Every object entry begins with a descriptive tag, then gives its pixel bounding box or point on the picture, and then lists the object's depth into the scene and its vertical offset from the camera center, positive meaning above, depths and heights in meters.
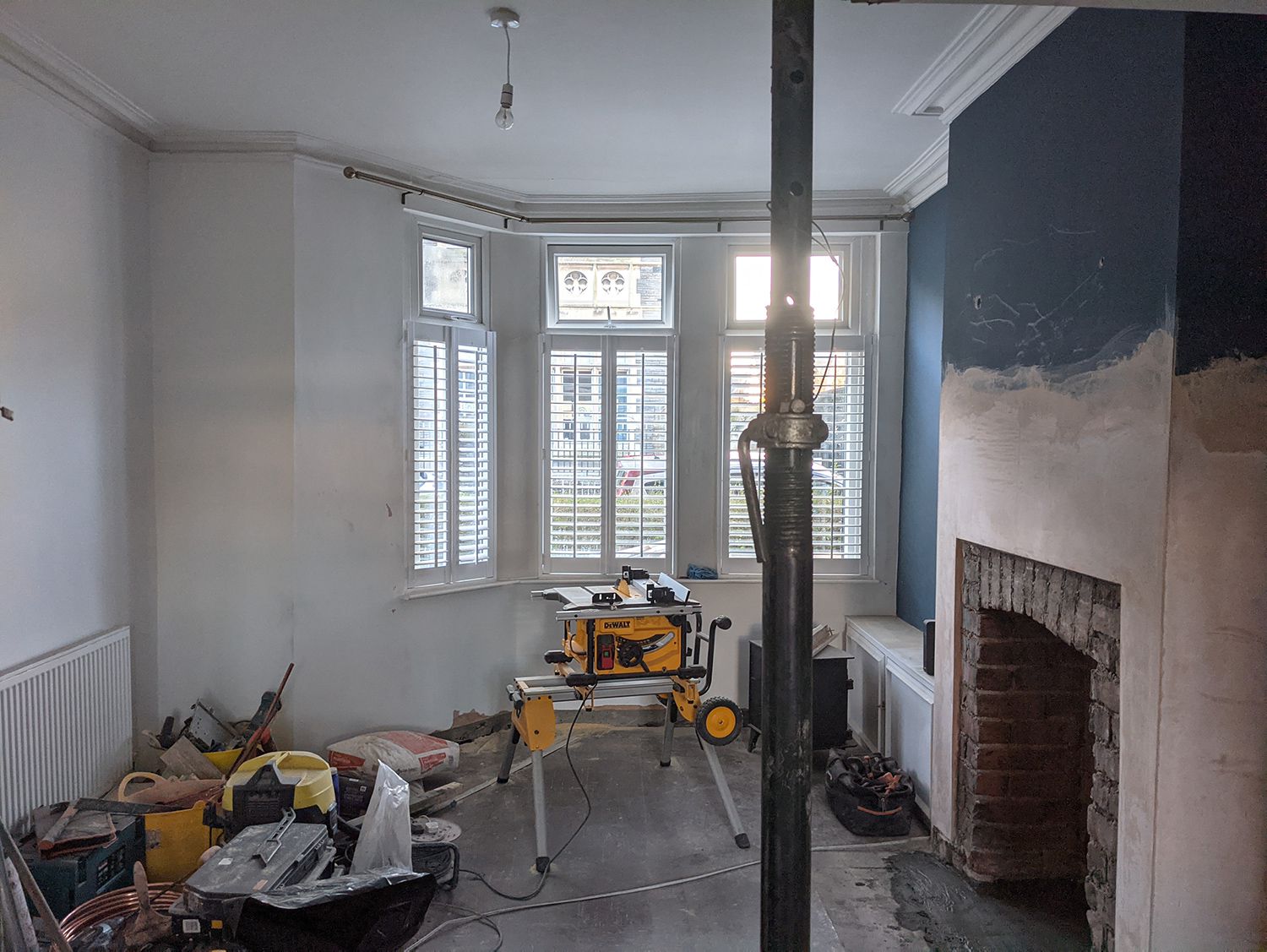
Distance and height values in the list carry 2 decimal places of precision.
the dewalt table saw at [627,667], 3.25 -0.95
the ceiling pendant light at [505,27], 2.61 +1.38
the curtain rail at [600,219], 4.21 +1.28
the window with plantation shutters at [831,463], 4.64 -0.12
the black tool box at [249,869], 2.36 -1.35
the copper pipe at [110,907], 2.46 -1.52
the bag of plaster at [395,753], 3.74 -1.51
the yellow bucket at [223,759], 3.53 -1.42
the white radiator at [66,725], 2.77 -1.11
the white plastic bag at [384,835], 2.85 -1.44
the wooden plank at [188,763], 3.43 -1.40
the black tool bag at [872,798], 3.33 -1.50
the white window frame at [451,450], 4.26 -0.06
